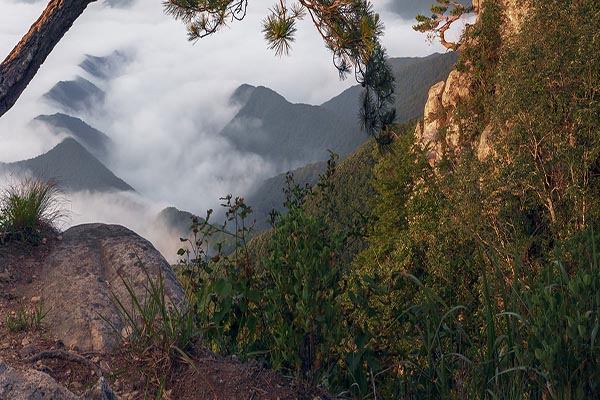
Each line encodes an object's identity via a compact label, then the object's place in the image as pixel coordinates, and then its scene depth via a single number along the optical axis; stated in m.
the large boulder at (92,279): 4.72
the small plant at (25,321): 4.67
